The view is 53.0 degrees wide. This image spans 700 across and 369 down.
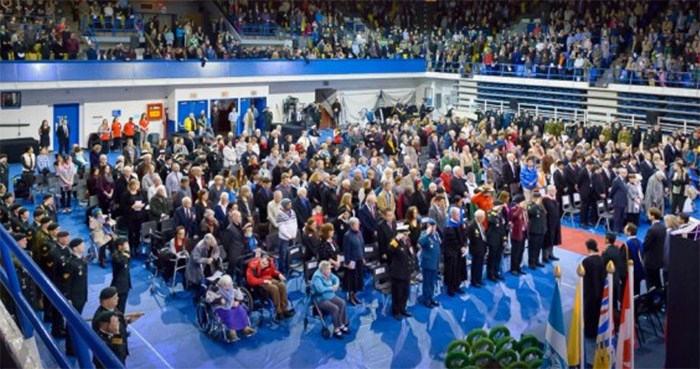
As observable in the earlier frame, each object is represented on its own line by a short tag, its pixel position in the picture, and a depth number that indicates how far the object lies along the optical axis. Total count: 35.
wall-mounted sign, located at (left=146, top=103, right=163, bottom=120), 28.62
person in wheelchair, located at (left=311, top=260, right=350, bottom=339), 10.40
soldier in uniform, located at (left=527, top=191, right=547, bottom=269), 13.39
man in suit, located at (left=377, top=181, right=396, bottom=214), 14.18
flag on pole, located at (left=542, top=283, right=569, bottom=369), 9.08
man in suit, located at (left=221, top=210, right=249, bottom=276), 11.60
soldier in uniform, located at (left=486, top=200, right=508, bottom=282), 12.70
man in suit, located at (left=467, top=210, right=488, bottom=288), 12.41
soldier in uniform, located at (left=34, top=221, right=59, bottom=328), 9.80
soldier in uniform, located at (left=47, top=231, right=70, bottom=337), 9.54
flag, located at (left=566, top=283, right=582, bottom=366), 8.84
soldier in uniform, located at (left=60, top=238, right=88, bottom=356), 9.49
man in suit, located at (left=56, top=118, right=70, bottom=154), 24.59
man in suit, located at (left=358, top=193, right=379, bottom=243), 13.37
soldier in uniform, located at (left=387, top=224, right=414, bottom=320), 11.11
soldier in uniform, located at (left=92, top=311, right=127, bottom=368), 7.16
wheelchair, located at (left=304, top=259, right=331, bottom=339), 10.54
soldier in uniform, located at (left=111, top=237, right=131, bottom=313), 9.96
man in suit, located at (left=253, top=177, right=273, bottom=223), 14.81
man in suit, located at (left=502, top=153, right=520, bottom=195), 18.47
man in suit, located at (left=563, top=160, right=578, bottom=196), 17.09
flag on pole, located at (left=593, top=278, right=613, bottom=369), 8.95
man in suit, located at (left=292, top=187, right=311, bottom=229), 13.74
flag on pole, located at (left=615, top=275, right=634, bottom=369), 8.89
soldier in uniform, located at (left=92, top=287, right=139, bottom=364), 7.62
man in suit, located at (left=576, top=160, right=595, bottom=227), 16.89
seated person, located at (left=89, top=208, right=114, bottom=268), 12.95
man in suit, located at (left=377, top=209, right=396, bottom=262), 12.18
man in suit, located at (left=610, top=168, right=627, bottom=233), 15.94
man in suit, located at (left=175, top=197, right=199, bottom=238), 12.98
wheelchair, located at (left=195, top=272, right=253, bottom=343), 10.25
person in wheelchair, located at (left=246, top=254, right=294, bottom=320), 10.89
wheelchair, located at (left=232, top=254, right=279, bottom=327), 10.98
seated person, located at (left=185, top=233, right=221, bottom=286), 11.27
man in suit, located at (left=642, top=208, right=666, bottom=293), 11.52
